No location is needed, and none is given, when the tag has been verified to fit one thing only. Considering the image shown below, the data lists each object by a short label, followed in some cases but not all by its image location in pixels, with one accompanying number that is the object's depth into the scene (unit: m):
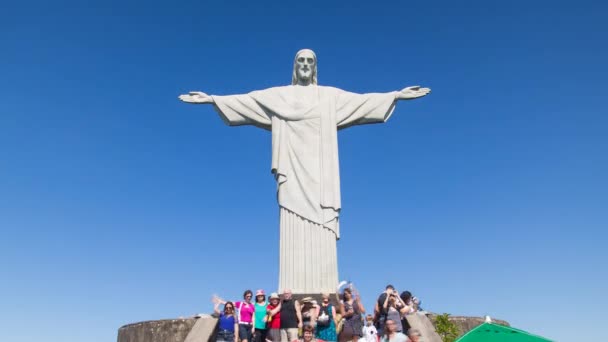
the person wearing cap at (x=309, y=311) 10.48
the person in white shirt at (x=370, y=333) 9.94
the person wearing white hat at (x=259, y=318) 10.85
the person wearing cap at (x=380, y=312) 10.63
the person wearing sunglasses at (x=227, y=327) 10.54
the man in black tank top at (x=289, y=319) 10.88
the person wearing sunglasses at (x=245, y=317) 10.66
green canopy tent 5.18
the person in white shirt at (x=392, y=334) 7.49
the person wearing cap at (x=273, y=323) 10.84
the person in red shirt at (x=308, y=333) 7.78
